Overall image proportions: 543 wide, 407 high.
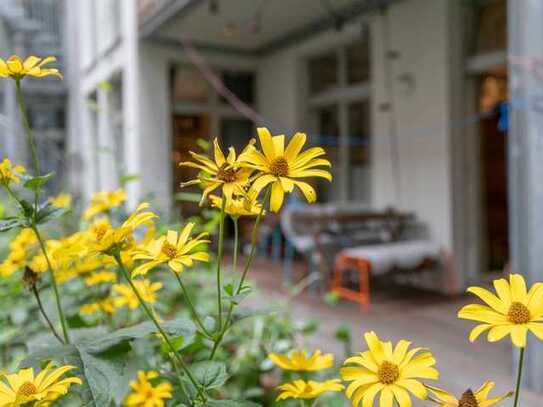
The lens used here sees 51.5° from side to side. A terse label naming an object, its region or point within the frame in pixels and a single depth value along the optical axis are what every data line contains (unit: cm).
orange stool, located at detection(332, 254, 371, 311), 413
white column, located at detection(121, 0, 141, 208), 688
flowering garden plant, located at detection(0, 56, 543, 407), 56
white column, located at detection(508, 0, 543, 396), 235
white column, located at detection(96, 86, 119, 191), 889
